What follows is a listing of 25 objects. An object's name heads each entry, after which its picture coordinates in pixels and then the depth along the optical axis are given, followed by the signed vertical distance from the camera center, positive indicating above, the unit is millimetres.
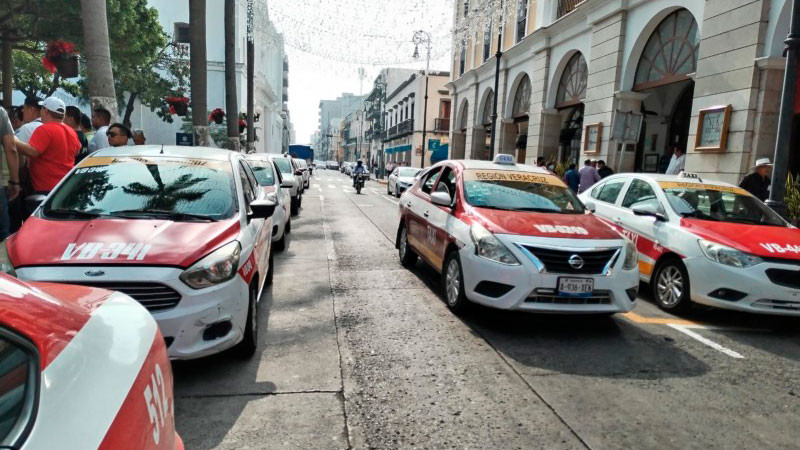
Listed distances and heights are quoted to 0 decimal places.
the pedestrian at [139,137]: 10180 +102
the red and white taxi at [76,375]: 1124 -575
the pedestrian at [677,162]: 12727 +125
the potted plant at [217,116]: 23012 +1307
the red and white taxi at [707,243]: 5387 -804
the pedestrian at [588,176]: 13391 -330
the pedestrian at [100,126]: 7219 +199
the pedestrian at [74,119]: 6883 +261
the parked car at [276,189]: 8500 -694
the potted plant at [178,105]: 17153 +1278
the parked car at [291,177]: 13830 -696
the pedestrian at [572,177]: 14586 -399
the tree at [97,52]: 8047 +1341
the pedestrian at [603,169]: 14164 -137
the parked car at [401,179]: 21938 -1036
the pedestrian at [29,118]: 6125 +234
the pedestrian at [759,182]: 9453 -192
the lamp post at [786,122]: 7562 +728
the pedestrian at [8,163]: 5207 -266
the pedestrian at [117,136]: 6934 +72
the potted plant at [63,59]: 9680 +1477
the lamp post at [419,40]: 15273 +3440
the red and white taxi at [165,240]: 3404 -691
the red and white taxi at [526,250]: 4844 -854
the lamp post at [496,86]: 20694 +2930
